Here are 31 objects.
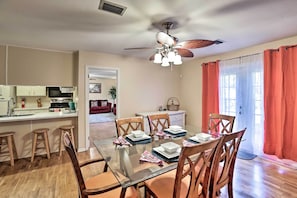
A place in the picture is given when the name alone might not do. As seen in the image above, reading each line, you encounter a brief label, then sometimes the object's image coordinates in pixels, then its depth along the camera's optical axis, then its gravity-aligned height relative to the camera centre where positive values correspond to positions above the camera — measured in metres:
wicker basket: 3.87 -0.16
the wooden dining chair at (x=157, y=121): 2.15 -0.38
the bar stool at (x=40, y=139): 2.54 -0.84
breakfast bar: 2.55 -0.57
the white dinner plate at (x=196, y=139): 1.61 -0.51
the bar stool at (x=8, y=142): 2.35 -0.82
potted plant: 8.88 +0.45
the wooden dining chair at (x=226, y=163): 1.18 -0.62
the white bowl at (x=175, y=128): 1.95 -0.44
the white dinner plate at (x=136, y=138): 1.67 -0.51
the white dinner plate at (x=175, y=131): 1.91 -0.47
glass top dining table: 1.03 -0.59
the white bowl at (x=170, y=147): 1.31 -0.50
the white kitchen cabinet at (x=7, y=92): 3.38 +0.17
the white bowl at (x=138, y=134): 1.71 -0.47
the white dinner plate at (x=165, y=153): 1.26 -0.54
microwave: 3.86 +0.16
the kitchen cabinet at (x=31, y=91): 3.80 +0.21
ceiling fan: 1.55 +0.70
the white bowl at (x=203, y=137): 1.65 -0.48
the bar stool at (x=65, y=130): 2.75 -0.67
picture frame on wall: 8.87 +0.76
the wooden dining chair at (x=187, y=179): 0.93 -0.69
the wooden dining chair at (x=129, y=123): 1.93 -0.38
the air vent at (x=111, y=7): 1.37 +1.01
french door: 2.63 +0.07
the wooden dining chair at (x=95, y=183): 1.00 -0.75
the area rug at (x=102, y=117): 6.27 -0.99
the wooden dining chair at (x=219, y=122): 1.98 -0.37
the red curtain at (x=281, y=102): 2.24 -0.04
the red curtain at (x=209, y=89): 3.19 +0.25
